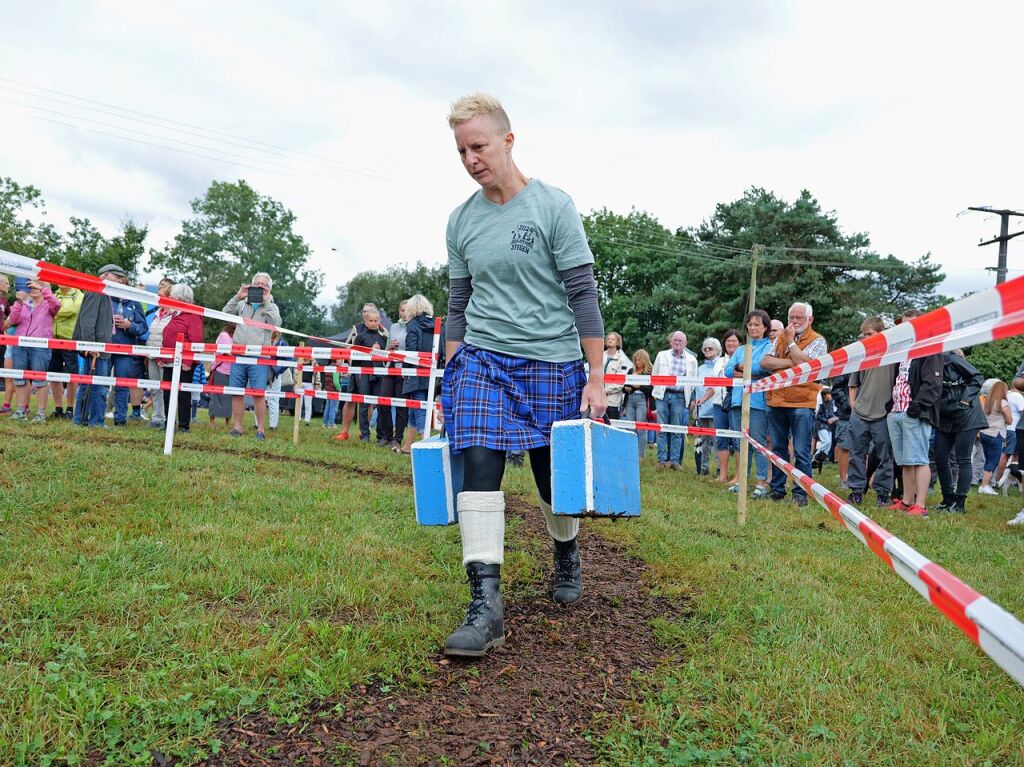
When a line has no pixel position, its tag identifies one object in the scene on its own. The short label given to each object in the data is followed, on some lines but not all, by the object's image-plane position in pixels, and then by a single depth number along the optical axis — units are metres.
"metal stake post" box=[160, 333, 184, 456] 7.42
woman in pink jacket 9.79
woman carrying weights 3.10
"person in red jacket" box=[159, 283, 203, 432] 9.59
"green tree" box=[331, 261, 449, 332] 56.47
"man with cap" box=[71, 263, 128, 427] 9.22
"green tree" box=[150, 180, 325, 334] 67.94
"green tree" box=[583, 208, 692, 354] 40.50
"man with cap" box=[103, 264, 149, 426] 9.88
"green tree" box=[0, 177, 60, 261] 44.25
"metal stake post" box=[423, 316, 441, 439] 8.22
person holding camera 9.85
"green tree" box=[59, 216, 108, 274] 40.88
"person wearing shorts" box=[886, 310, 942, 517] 7.30
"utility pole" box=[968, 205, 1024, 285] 30.92
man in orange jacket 7.55
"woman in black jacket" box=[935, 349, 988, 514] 7.68
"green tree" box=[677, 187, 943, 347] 35.31
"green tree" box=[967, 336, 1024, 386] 25.59
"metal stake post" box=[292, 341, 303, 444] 9.44
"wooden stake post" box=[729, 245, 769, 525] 6.10
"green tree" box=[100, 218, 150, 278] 40.12
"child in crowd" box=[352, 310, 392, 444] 10.66
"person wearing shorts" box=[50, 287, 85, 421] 9.99
